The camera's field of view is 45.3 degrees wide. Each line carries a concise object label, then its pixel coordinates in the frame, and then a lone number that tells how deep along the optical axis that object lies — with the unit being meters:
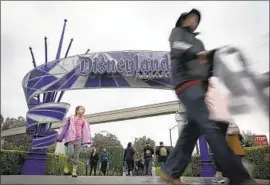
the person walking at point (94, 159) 15.84
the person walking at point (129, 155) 14.20
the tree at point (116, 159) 25.88
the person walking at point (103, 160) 15.82
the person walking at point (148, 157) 13.48
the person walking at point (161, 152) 12.63
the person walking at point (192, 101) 2.59
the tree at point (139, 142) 63.34
